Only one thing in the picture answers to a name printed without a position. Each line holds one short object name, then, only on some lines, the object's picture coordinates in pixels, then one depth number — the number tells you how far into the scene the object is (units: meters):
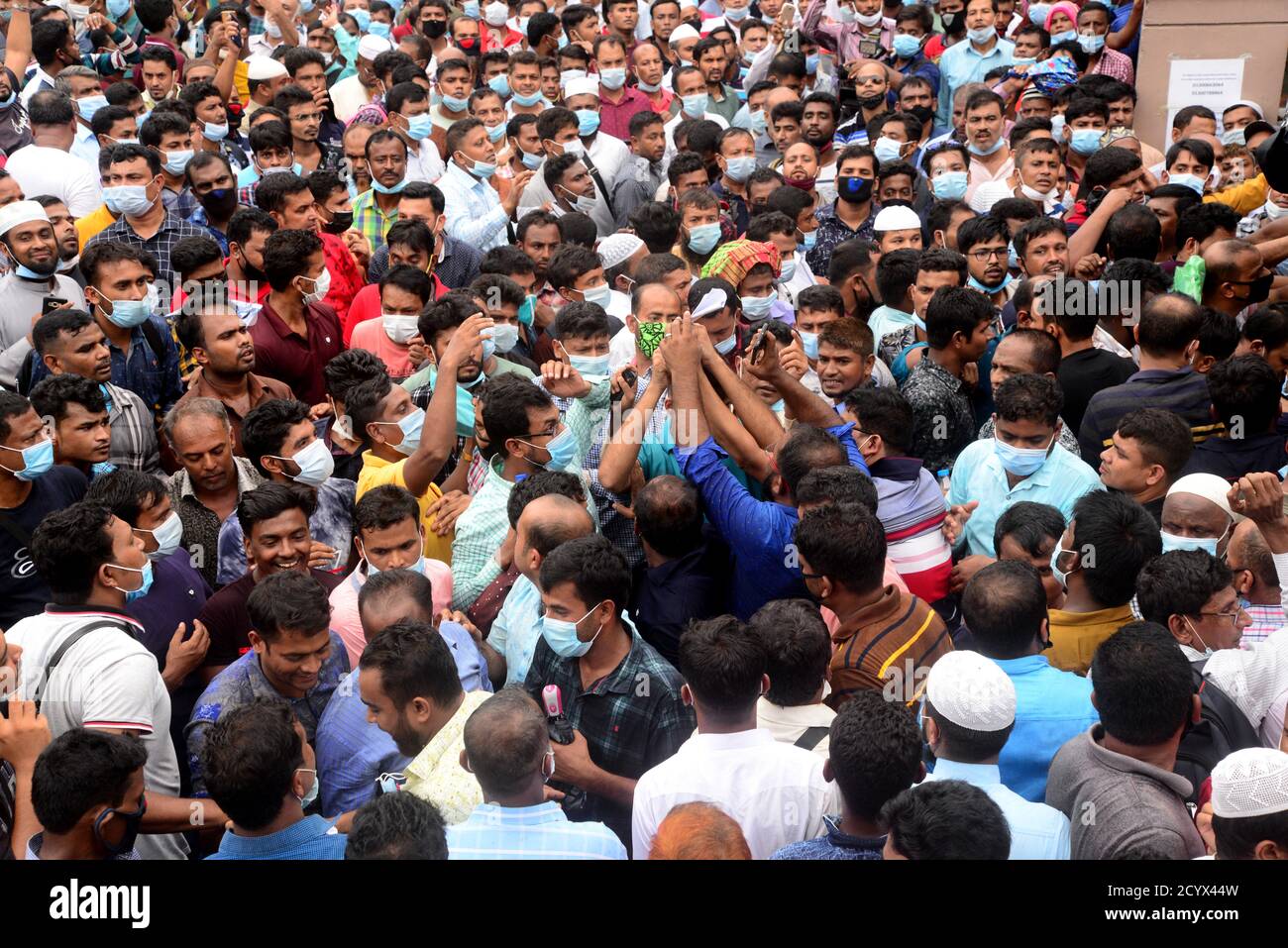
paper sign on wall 10.20
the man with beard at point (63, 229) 6.70
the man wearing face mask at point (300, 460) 5.16
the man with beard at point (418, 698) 3.57
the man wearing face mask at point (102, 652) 3.73
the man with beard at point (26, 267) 6.30
